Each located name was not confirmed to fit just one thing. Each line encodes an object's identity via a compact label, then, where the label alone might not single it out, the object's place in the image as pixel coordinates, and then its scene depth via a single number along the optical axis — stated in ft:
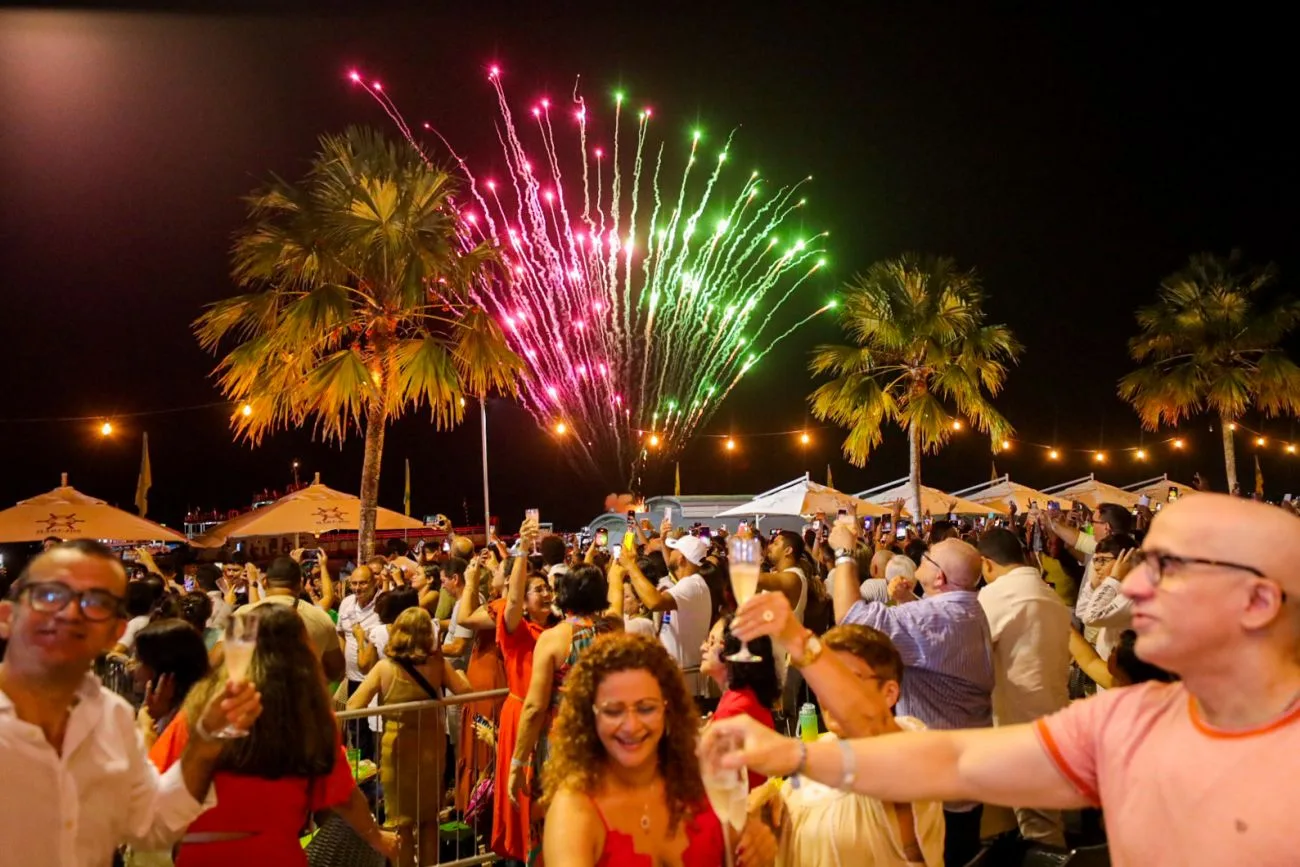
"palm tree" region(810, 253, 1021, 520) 71.36
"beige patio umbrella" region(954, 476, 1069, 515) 93.40
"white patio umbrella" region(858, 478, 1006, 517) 85.03
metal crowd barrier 20.13
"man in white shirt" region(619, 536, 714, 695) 24.20
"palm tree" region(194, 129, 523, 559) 46.19
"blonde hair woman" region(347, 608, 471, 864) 20.07
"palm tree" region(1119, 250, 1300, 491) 74.95
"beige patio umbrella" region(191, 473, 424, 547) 57.21
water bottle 11.83
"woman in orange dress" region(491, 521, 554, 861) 18.65
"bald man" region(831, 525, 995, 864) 16.78
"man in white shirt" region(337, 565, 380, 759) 29.50
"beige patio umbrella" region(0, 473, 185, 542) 50.60
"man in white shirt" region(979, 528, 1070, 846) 18.34
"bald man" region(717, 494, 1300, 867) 6.13
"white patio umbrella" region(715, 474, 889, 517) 71.67
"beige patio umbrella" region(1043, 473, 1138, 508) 96.50
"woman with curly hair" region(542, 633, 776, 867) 10.13
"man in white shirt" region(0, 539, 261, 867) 8.79
